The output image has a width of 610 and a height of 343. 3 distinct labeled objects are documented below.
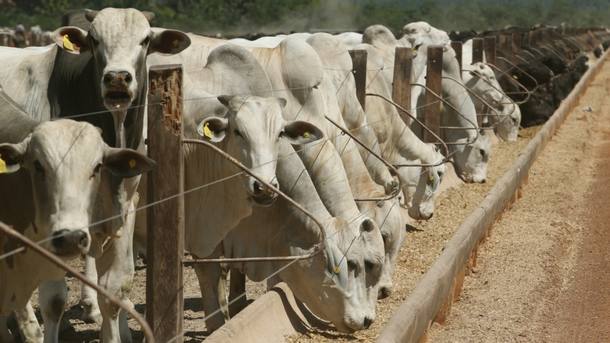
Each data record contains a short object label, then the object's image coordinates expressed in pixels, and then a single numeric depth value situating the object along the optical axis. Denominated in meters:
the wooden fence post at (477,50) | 22.61
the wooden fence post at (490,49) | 24.39
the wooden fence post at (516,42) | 29.18
